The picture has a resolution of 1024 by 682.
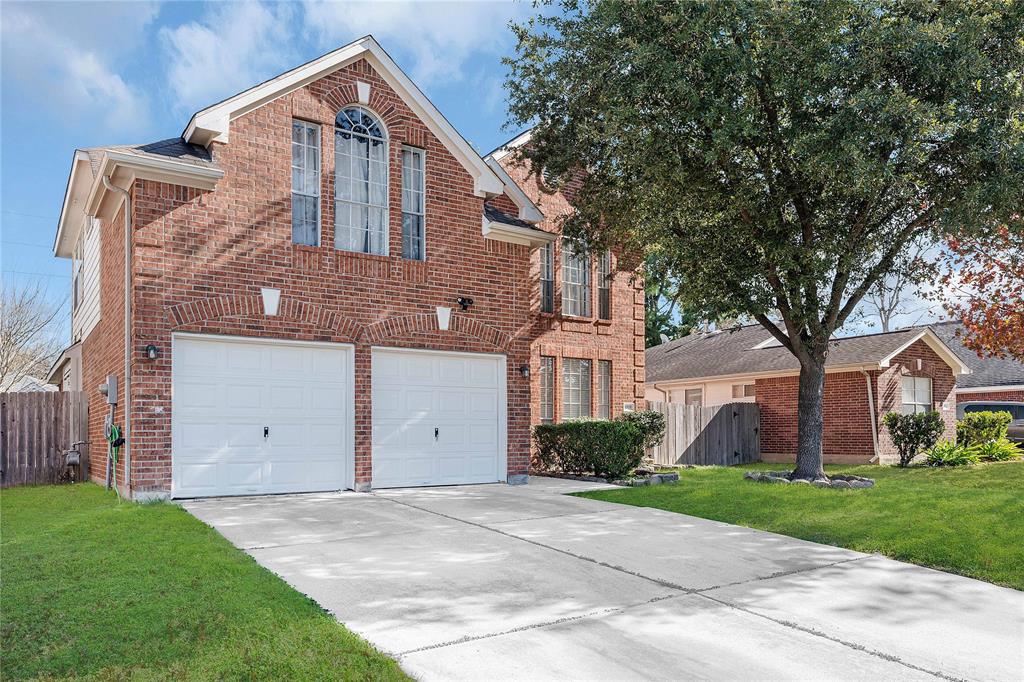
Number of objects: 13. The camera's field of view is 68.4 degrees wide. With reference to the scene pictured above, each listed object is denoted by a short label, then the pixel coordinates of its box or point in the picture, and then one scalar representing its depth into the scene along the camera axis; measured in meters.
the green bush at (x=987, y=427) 22.88
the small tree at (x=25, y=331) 35.50
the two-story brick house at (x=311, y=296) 11.08
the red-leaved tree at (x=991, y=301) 18.69
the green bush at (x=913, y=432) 21.05
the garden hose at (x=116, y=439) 10.91
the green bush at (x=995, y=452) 21.36
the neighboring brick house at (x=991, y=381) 29.08
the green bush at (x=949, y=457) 20.27
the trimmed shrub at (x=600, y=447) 15.31
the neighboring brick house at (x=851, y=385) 22.12
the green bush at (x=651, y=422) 18.38
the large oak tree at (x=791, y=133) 11.93
